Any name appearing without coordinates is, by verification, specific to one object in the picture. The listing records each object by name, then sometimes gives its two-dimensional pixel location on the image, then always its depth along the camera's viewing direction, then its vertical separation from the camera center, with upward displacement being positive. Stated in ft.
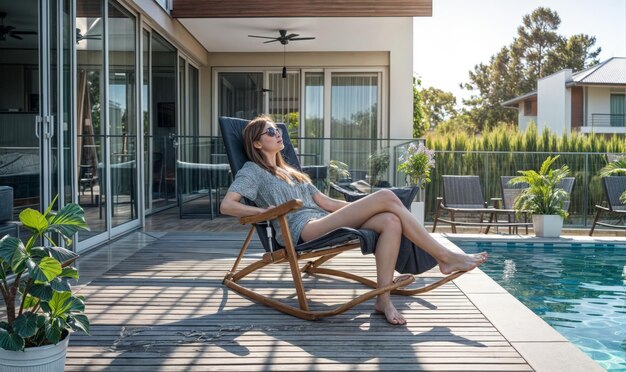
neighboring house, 83.82 +7.95
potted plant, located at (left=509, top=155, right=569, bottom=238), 21.76 -1.65
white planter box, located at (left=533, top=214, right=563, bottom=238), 21.71 -2.45
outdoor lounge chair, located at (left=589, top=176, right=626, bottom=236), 25.72 -1.67
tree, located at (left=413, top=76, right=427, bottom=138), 55.50 +4.03
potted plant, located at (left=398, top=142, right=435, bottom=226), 23.07 -0.40
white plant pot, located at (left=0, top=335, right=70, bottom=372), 6.88 -2.27
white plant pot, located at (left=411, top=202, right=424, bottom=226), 23.85 -2.08
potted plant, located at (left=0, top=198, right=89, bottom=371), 6.66 -1.64
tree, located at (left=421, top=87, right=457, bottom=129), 131.85 +10.78
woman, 9.88 -0.93
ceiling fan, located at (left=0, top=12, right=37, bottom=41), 13.57 +2.77
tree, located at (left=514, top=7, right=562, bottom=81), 113.80 +21.70
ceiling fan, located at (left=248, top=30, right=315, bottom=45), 28.55 +5.52
